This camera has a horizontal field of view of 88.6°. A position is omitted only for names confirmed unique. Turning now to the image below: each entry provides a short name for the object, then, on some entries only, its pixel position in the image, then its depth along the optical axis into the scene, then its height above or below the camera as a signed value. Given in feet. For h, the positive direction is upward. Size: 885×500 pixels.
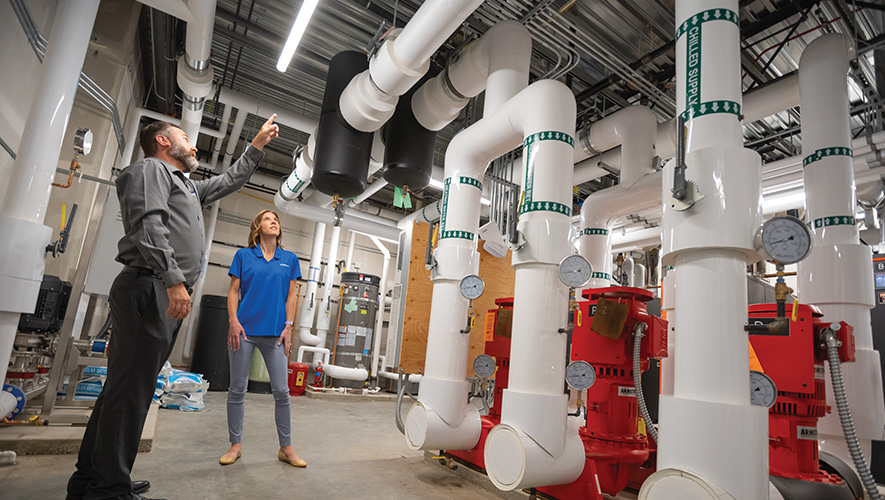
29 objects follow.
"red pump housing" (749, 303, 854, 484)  6.95 -0.34
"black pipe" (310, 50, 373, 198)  11.61 +4.51
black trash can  20.04 -1.72
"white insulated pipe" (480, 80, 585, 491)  7.19 +0.44
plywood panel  13.78 +0.77
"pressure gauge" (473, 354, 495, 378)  10.28 -0.61
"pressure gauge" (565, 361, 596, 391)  7.82 -0.44
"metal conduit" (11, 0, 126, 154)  8.00 +4.73
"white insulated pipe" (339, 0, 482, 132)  8.06 +5.40
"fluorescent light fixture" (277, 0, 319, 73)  8.80 +5.92
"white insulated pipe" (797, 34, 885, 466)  8.61 +2.74
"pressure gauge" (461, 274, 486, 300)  9.50 +1.04
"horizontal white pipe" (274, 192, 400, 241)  22.39 +5.38
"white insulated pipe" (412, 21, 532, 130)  9.96 +6.16
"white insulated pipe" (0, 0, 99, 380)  6.29 +1.73
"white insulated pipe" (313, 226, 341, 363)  24.23 +0.71
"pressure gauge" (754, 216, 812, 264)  4.90 +1.39
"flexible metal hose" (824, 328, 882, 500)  5.02 -0.55
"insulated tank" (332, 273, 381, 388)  23.50 +0.16
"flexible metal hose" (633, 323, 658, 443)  6.78 -0.36
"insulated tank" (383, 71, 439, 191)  12.22 +4.84
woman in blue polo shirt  8.75 -0.23
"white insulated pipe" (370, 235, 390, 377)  24.30 +0.73
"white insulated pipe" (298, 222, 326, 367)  23.24 +0.86
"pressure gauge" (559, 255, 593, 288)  7.38 +1.24
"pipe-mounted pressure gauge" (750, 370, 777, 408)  5.47 -0.26
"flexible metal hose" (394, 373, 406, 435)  10.53 -1.80
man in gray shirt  5.16 -0.12
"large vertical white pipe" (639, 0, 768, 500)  4.65 +0.76
